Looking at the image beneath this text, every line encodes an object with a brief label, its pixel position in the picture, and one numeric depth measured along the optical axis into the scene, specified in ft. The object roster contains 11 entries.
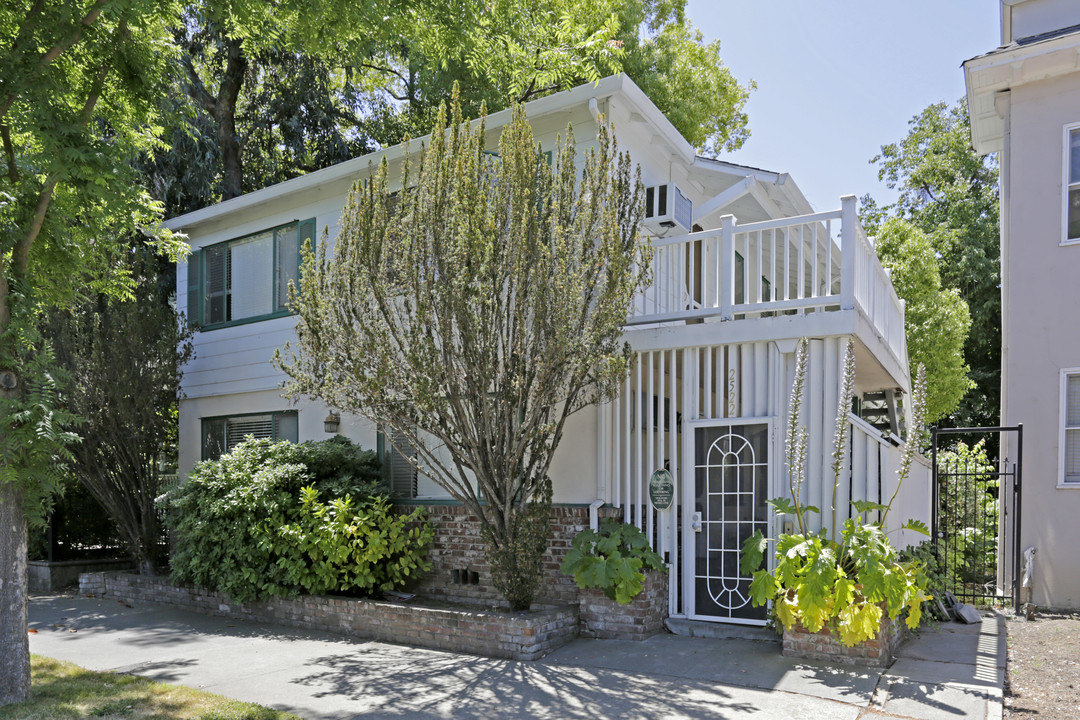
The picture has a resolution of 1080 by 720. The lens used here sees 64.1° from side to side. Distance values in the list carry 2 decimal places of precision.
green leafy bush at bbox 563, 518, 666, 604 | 24.80
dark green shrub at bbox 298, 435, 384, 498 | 30.45
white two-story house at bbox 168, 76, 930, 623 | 25.22
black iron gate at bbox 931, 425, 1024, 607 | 31.19
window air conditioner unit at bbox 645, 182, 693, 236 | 31.07
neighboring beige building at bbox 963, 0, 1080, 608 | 31.40
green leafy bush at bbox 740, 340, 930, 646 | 21.31
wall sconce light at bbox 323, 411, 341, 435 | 35.40
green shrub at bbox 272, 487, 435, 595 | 28.30
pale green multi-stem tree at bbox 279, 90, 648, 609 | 24.38
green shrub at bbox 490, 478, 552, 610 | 25.44
